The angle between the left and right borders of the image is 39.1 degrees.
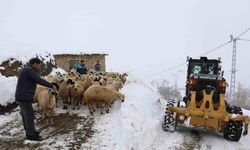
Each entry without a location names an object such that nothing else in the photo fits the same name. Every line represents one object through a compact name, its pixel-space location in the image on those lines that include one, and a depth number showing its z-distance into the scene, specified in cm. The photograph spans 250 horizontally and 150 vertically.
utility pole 4114
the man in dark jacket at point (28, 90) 895
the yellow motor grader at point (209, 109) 1166
